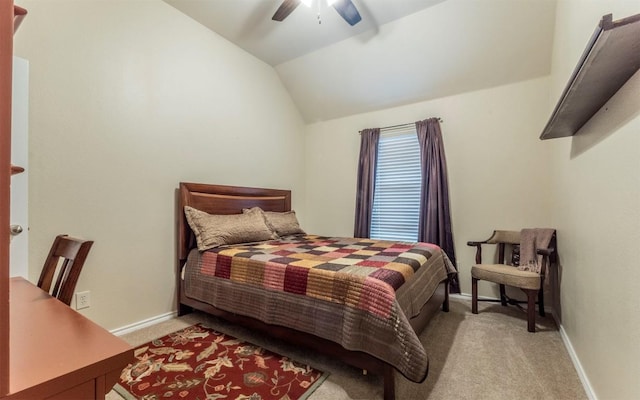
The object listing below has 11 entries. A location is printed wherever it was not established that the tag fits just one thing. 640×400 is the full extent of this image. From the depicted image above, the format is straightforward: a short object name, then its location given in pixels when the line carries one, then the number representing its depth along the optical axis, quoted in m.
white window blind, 3.71
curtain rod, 3.72
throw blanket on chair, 2.57
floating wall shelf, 0.93
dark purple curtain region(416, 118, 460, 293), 3.34
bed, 1.53
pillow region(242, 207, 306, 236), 3.37
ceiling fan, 2.25
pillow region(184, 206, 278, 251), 2.62
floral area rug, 1.58
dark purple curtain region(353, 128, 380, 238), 3.91
